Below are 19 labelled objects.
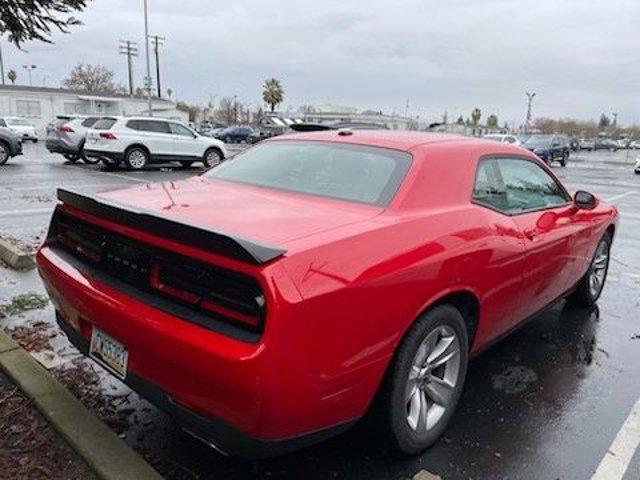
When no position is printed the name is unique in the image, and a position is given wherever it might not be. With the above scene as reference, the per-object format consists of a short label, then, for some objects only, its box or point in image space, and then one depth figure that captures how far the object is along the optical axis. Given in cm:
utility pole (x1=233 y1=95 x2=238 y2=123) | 9102
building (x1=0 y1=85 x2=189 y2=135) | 4375
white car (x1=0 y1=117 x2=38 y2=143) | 3419
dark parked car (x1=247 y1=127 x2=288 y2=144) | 4622
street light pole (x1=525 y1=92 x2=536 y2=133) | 6034
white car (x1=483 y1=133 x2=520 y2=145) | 2940
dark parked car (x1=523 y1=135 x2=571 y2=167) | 2898
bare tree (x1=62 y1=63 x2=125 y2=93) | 7106
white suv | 1684
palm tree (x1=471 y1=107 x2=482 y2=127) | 11161
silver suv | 1864
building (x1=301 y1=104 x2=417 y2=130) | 6844
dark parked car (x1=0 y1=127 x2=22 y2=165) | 1731
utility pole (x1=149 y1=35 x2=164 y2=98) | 5781
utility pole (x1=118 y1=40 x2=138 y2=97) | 6081
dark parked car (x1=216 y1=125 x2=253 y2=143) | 4794
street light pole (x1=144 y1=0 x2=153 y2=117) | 4028
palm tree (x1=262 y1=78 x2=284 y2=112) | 8744
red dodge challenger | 208
